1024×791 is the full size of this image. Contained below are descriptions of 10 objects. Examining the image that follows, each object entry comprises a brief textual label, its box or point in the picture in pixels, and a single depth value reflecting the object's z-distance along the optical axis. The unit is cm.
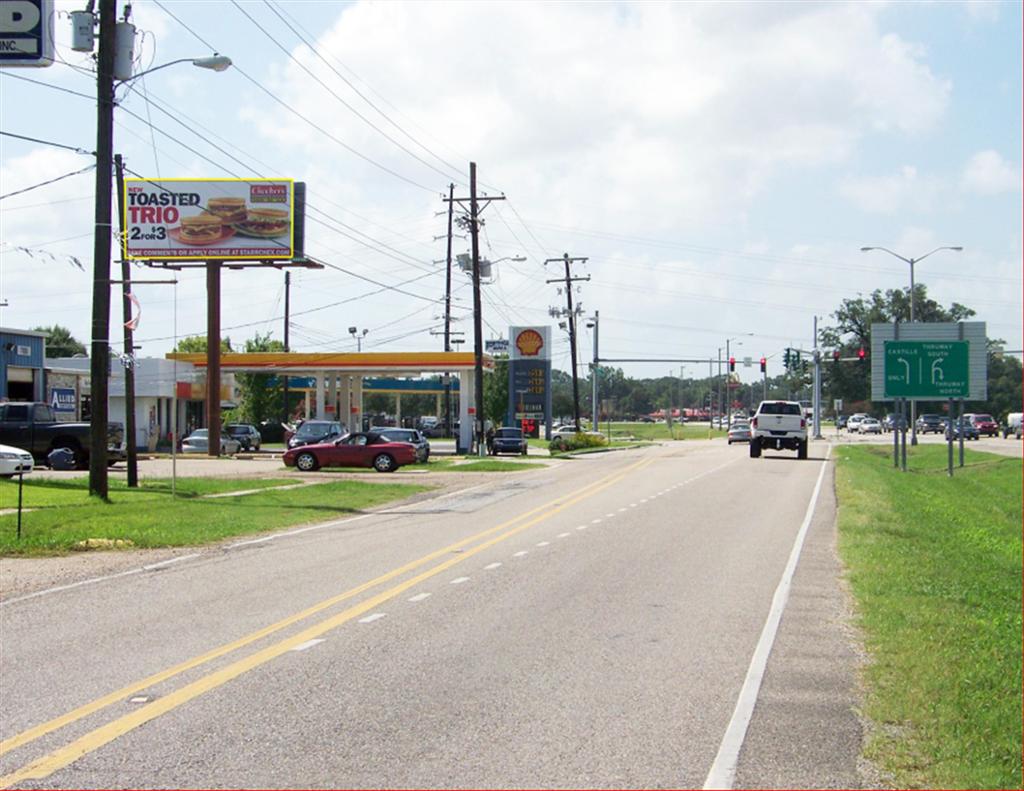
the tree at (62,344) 11806
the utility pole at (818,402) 8467
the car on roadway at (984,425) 9621
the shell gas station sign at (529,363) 7862
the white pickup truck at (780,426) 4978
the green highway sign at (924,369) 4647
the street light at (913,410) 5688
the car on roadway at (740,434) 7638
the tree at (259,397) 8588
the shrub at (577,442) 6444
